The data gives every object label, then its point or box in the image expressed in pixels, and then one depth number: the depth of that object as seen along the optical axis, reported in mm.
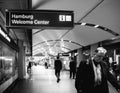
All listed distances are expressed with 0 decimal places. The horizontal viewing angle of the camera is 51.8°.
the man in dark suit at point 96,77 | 2319
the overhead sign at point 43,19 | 3709
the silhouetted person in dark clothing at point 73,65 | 9585
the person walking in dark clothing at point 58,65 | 7992
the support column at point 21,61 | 10251
